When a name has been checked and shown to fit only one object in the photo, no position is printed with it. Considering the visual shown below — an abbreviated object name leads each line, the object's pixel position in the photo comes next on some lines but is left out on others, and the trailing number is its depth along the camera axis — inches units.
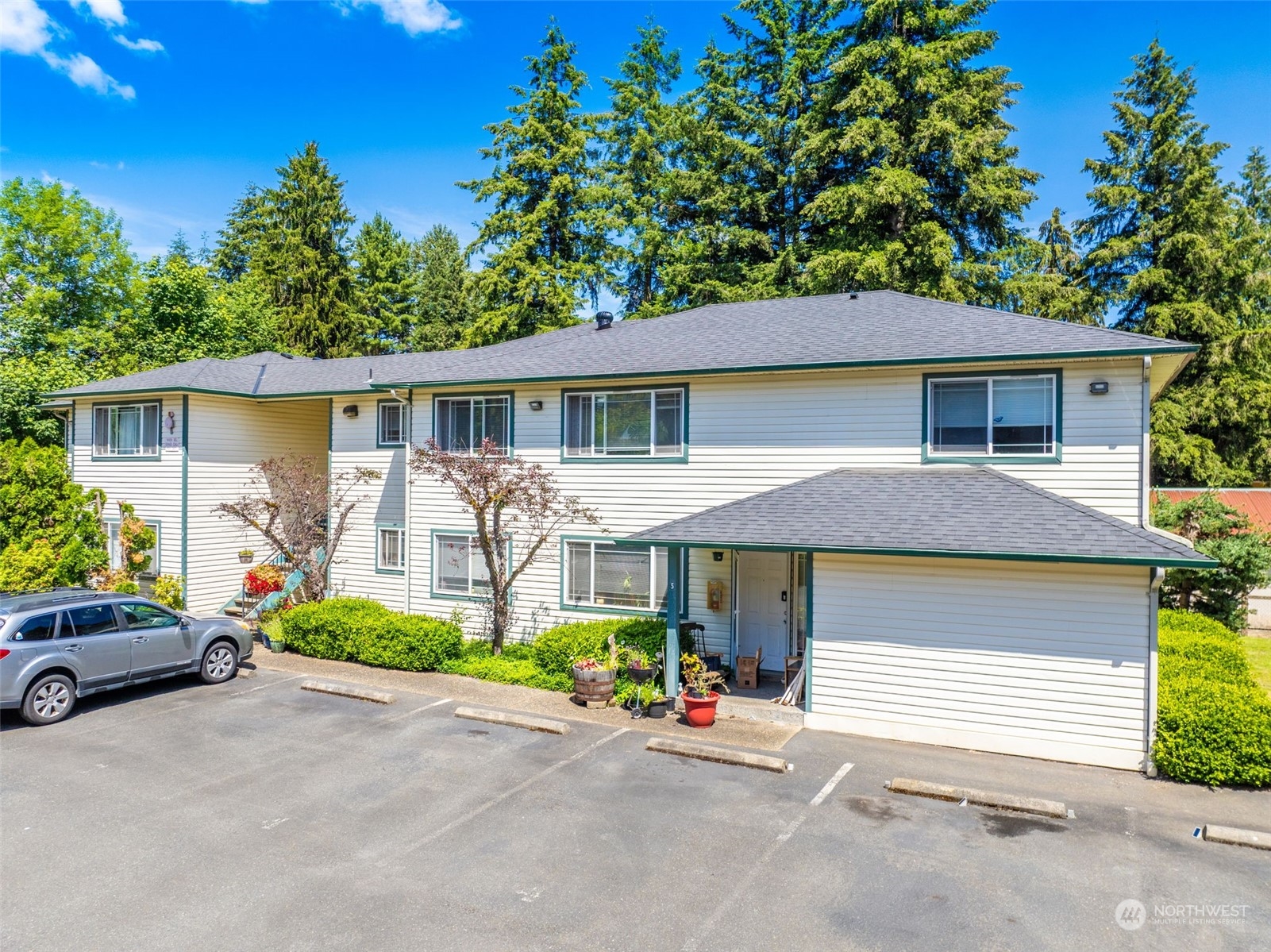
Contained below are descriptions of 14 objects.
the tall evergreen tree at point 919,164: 906.7
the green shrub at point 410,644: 548.7
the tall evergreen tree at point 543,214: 1219.2
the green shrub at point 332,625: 571.5
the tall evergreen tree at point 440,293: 1712.6
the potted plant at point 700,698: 425.4
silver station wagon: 406.0
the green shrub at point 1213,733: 339.3
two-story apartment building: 380.2
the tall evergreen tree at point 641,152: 1259.8
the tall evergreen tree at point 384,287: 1616.6
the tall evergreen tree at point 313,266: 1462.8
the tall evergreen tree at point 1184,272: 1031.0
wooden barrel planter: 466.6
